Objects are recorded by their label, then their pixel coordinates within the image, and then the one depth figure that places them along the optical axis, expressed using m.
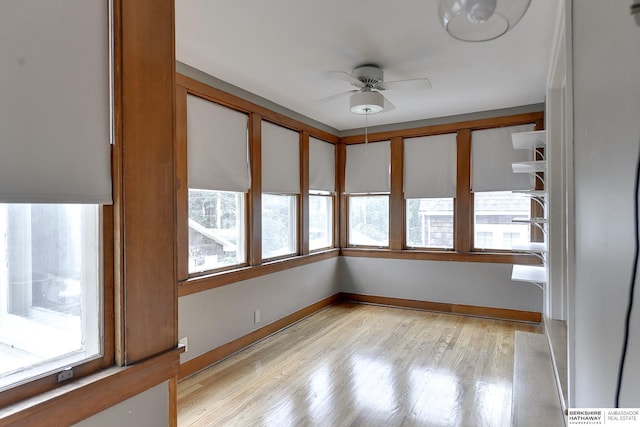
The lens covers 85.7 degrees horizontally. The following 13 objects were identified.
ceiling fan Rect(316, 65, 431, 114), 2.87
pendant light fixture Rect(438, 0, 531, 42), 1.42
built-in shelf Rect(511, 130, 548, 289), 3.07
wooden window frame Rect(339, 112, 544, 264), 4.29
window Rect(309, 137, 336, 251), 4.83
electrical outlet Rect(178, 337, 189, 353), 2.86
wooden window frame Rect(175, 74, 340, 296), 2.89
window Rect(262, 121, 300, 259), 3.96
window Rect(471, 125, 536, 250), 4.25
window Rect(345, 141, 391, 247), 5.09
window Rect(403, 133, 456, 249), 4.67
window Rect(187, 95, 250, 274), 3.06
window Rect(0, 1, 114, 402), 0.97
